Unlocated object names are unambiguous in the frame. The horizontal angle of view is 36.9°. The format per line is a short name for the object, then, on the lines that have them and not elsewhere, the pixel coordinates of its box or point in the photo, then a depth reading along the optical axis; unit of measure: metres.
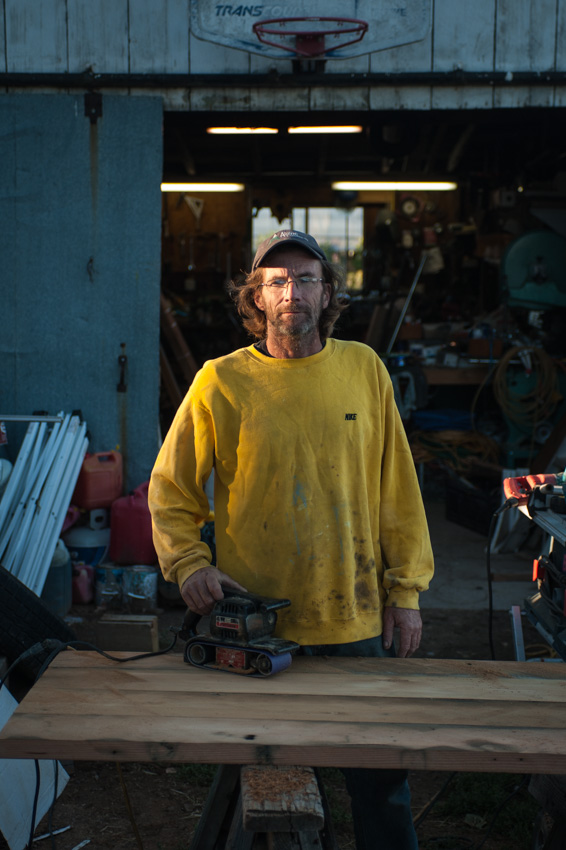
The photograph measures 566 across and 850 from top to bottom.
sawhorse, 1.73
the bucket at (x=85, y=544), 5.57
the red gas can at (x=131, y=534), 5.43
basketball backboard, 5.34
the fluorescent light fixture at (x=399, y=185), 11.92
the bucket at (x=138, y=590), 5.30
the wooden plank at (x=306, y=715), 1.84
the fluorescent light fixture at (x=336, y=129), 7.97
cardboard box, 4.16
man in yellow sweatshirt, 2.41
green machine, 8.52
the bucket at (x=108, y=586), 5.35
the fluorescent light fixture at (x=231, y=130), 7.18
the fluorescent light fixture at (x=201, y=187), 12.24
